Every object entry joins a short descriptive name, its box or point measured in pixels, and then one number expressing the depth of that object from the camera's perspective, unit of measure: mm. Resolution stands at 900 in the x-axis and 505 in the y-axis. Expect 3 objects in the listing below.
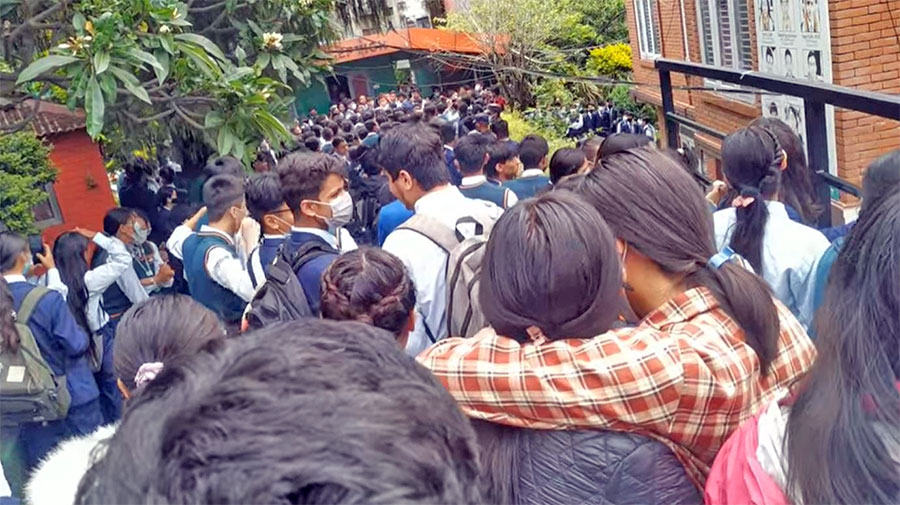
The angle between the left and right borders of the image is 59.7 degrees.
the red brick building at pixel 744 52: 5773
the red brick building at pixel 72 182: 10273
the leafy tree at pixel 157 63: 3809
